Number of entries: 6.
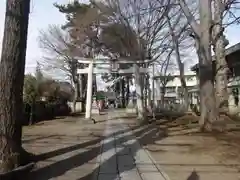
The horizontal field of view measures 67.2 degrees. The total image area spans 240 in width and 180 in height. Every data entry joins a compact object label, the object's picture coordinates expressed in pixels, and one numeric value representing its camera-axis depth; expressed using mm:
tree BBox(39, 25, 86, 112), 19226
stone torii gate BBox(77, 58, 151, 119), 12131
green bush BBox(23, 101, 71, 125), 11960
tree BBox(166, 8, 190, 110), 12326
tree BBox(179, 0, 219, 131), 7396
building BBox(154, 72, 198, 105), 21771
